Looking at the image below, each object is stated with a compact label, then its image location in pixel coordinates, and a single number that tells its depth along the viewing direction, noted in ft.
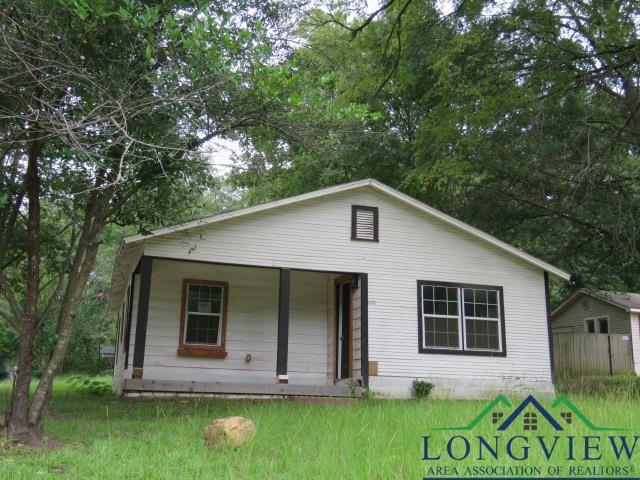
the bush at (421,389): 41.96
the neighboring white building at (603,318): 86.38
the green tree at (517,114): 41.24
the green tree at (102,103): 23.91
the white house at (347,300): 42.29
